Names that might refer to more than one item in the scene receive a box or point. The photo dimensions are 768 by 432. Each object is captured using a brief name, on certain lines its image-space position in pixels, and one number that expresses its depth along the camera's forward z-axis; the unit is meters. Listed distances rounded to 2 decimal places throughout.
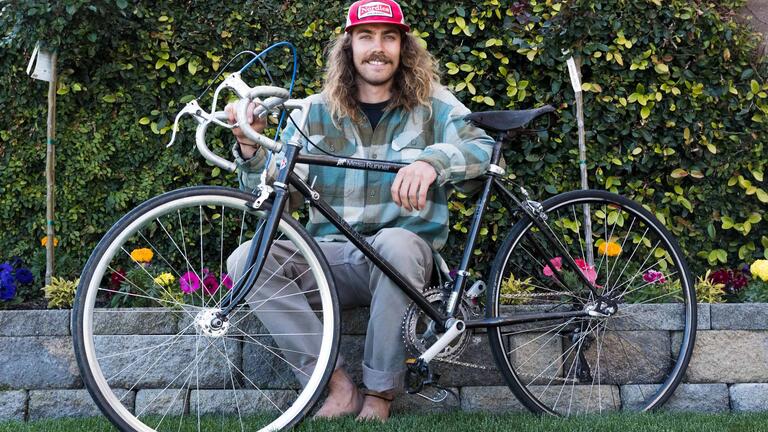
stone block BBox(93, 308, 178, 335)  2.98
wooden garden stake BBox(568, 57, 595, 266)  3.38
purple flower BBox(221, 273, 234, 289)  3.03
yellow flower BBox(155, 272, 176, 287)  3.19
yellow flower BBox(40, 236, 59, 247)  3.54
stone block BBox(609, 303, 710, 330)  3.05
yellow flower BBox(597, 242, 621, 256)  3.29
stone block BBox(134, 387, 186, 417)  2.95
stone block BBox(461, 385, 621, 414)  2.99
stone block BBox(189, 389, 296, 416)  2.95
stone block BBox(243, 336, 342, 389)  2.97
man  2.65
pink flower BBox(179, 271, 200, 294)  3.00
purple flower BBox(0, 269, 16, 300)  3.27
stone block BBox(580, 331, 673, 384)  3.05
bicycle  2.36
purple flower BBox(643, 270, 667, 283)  3.25
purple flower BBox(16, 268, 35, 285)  3.44
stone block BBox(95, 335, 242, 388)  2.96
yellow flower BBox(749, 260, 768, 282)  3.31
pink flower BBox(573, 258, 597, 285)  2.91
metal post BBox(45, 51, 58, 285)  3.43
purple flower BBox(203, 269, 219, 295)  3.29
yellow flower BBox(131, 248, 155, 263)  3.22
